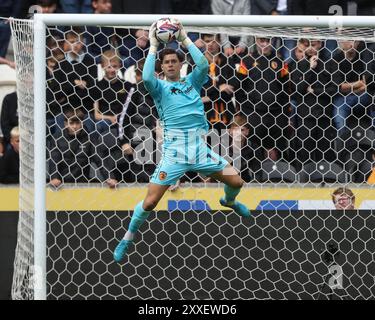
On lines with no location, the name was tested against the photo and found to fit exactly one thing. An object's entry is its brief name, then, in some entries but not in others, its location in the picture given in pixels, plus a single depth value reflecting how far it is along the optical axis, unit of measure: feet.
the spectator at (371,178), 53.57
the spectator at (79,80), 53.31
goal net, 51.85
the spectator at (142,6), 65.77
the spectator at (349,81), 53.57
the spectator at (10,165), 54.54
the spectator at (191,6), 66.18
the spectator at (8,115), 55.36
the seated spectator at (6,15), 63.51
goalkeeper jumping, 46.34
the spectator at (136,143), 53.47
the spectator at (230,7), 66.18
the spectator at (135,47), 55.77
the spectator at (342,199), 52.42
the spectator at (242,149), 54.13
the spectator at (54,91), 53.26
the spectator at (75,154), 53.62
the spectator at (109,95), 53.67
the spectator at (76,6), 65.31
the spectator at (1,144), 54.76
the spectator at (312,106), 53.67
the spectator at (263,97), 53.78
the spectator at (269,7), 66.49
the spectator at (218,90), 54.65
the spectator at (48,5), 64.08
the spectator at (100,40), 54.95
